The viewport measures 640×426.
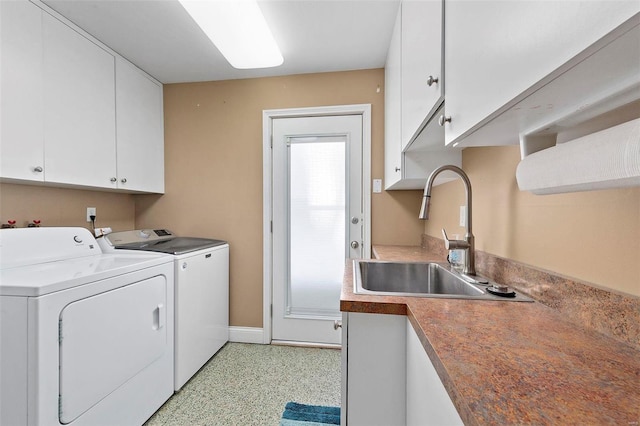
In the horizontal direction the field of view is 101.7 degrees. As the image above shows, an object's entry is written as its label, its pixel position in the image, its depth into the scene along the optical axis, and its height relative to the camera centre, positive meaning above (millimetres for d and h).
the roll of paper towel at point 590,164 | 377 +85
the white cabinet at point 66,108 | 1382 +661
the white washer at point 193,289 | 1770 -607
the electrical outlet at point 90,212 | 2080 -17
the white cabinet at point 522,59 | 341 +252
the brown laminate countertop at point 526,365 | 367 -286
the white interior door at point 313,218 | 2311 -68
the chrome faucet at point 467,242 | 1153 -140
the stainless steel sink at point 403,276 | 1402 -367
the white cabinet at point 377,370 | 863 -536
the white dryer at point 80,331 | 1010 -552
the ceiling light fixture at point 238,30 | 1350 +1051
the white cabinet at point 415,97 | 904 +507
